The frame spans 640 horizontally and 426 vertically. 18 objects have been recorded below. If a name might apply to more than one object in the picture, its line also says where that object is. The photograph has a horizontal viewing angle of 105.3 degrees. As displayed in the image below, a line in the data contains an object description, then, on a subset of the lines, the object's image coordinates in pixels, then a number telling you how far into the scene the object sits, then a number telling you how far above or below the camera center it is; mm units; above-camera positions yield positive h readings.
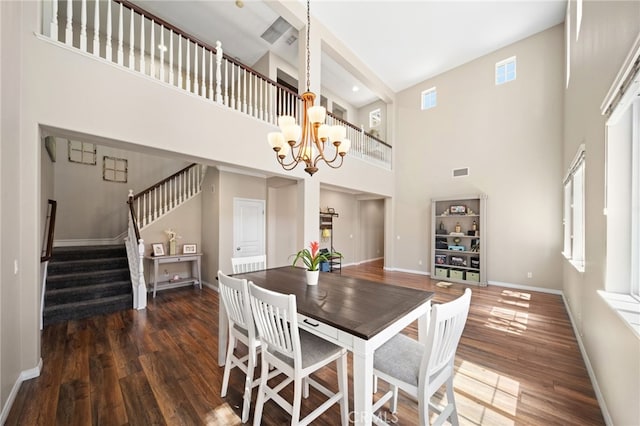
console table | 4652 -1209
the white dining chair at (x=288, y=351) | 1469 -963
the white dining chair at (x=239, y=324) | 1758 -887
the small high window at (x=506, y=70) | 5594 +3337
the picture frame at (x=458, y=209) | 6090 +95
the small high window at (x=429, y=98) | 6809 +3260
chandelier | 2393 +809
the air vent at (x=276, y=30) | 4902 +3827
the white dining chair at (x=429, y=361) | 1288 -943
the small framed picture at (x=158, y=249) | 4840 -768
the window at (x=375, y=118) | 8461 +3309
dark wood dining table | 1335 -682
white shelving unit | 5750 -672
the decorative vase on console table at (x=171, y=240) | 5060 -604
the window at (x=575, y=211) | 3182 +36
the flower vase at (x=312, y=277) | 2275 -608
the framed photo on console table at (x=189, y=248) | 5273 -820
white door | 5492 -371
